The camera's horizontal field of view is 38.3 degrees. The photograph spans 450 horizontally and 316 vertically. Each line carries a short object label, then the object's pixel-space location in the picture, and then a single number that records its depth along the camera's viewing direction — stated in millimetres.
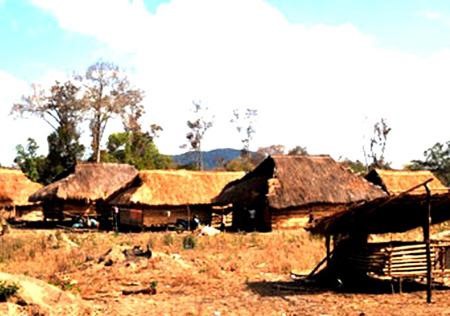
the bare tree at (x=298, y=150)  76850
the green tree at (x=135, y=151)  55938
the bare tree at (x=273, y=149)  82612
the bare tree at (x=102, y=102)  52844
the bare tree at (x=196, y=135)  63738
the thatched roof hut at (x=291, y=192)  31453
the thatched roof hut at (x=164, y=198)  34688
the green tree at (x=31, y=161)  54812
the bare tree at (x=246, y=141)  66188
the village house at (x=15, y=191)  43844
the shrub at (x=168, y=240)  24084
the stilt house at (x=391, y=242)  13789
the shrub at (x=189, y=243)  22730
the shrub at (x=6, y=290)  10773
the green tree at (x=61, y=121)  52875
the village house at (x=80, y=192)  38594
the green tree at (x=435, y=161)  69262
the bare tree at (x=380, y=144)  61875
